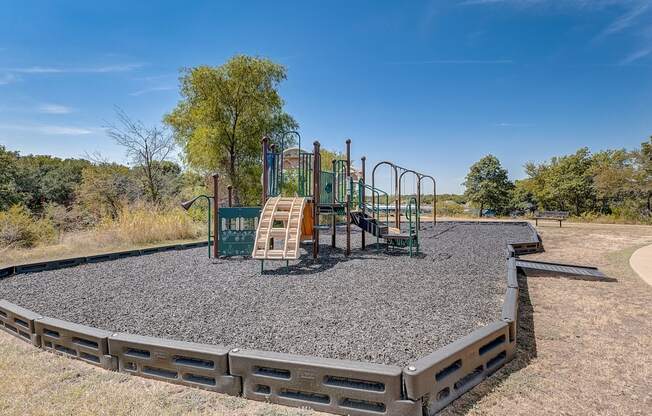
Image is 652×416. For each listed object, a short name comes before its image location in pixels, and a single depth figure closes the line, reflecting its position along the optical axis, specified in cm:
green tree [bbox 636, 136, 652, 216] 1969
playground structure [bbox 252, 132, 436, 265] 604
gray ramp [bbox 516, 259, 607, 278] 545
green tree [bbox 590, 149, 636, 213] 2069
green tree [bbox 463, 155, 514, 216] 2845
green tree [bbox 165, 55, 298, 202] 1352
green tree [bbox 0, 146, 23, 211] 1908
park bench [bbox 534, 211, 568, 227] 1545
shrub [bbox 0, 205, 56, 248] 832
